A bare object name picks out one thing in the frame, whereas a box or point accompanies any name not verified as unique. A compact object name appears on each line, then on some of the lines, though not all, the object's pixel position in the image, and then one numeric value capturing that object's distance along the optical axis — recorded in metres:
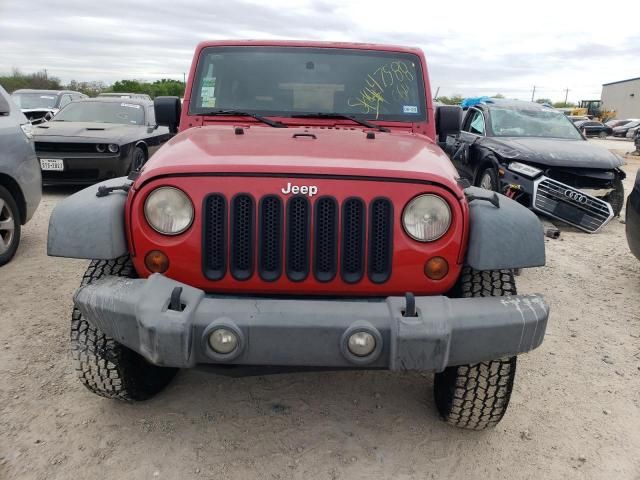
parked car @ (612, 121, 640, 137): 33.53
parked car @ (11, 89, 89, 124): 12.95
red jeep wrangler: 2.05
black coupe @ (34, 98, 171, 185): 7.66
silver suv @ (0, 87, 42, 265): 4.89
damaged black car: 7.08
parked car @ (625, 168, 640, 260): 4.62
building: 56.98
